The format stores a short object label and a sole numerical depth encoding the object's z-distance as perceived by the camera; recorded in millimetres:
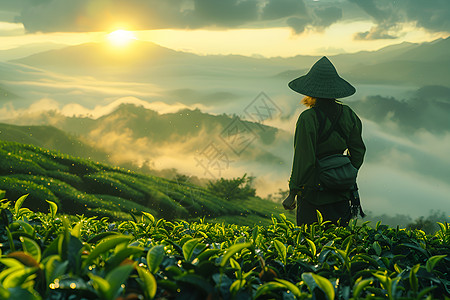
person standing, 3928
